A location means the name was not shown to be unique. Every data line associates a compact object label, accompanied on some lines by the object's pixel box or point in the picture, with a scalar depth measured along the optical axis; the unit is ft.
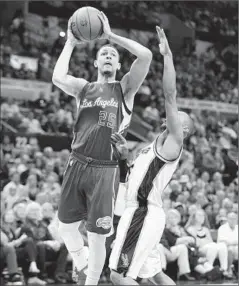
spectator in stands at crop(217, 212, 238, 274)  42.65
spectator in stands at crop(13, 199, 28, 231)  36.82
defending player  19.63
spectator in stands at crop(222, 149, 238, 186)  61.00
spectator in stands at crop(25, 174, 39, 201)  40.93
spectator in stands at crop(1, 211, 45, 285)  35.45
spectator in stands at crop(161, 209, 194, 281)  39.29
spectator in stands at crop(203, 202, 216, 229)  46.19
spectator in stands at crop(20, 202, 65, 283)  36.14
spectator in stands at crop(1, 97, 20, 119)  53.37
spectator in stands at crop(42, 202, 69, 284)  36.63
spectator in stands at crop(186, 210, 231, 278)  41.47
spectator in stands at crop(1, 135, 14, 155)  48.44
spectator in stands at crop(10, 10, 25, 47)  68.64
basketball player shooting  20.34
